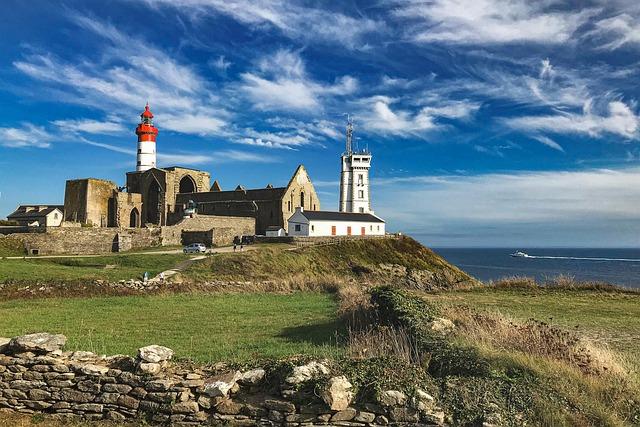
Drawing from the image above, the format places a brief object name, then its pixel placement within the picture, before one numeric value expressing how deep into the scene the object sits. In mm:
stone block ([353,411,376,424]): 6816
